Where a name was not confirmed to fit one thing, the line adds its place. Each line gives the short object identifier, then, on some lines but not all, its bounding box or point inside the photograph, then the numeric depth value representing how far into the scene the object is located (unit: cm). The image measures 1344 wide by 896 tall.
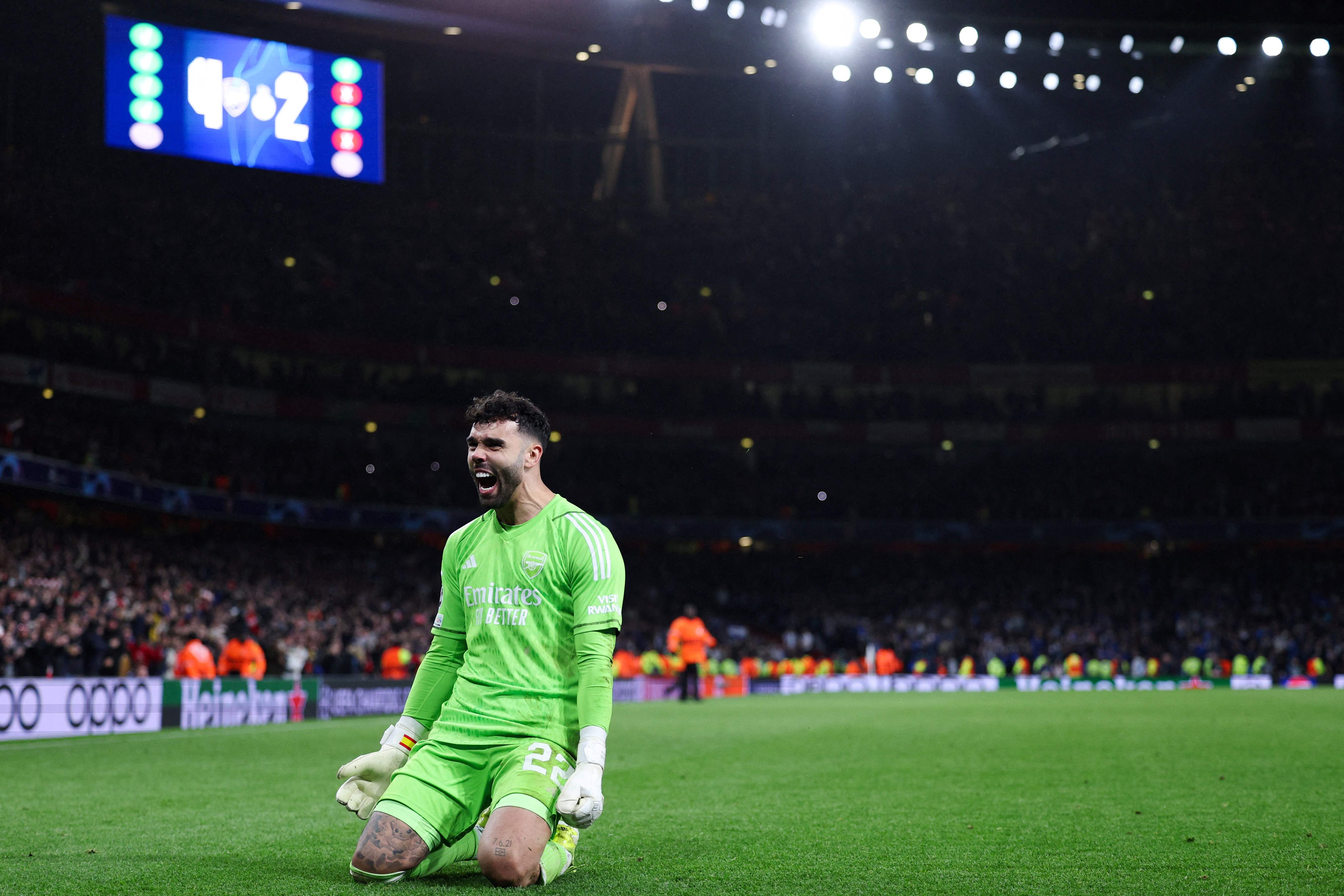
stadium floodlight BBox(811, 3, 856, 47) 3338
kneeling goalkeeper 554
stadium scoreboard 2678
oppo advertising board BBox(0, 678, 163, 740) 1667
